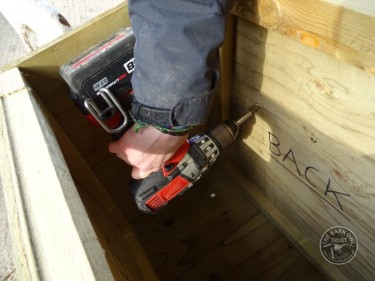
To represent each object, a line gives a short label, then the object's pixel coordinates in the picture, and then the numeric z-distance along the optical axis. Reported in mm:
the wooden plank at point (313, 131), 526
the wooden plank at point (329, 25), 392
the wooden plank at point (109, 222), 681
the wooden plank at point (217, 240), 993
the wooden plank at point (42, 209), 364
